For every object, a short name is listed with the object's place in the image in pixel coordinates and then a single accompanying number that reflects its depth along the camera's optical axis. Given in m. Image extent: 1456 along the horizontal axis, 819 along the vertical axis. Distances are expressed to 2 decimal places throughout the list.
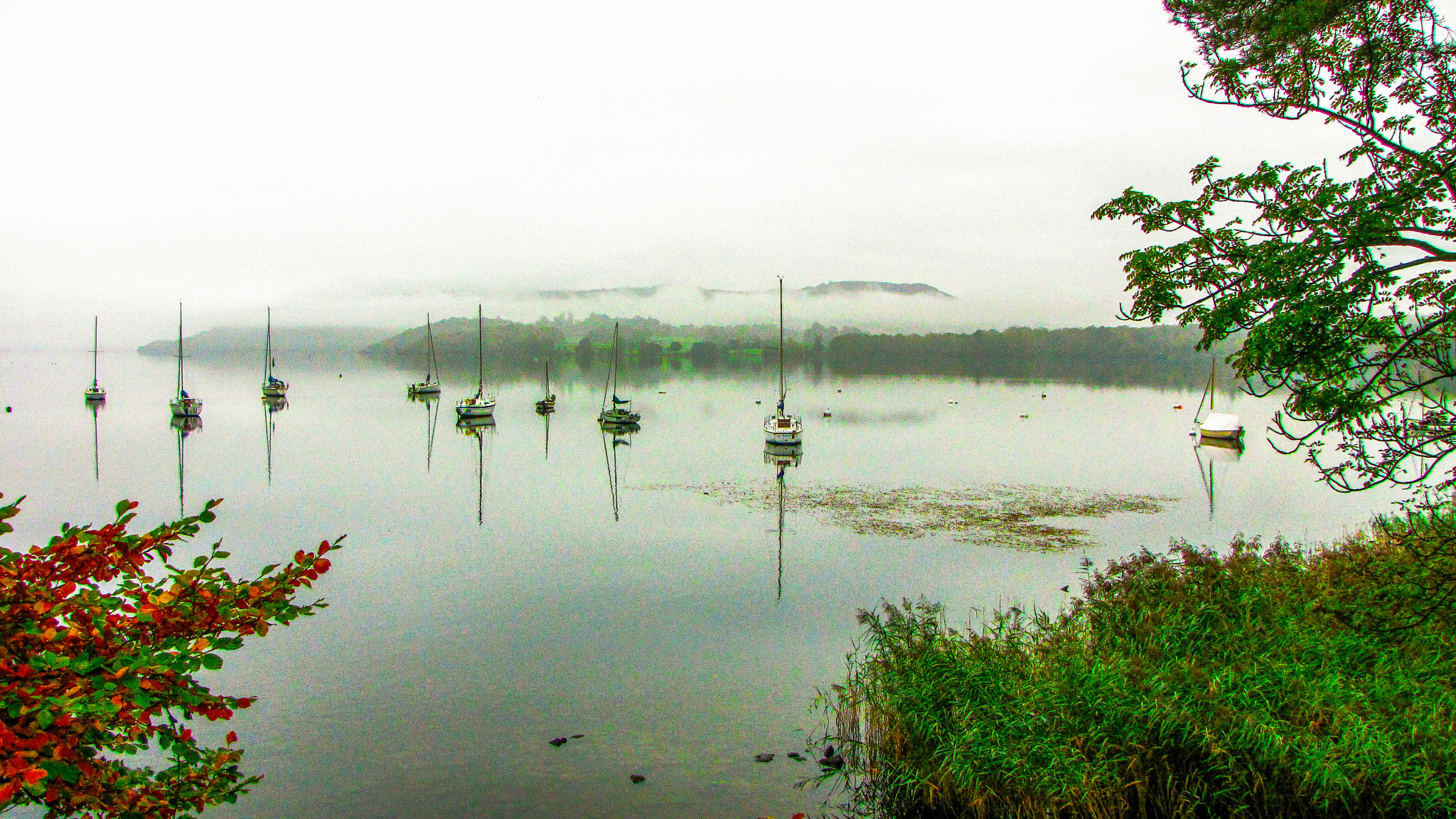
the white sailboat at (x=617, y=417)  78.94
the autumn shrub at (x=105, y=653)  4.63
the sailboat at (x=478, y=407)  85.75
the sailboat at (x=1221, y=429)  64.69
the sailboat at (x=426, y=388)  122.19
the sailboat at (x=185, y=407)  84.62
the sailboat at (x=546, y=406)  95.94
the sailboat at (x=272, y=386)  115.74
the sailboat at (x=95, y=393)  104.55
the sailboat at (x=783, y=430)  60.47
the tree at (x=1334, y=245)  10.09
